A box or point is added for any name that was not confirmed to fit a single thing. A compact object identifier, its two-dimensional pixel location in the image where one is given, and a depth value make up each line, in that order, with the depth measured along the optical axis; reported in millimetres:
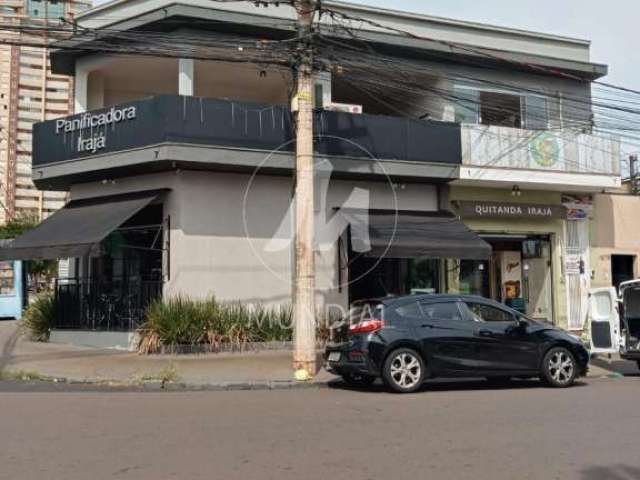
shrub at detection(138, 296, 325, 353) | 15016
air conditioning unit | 16891
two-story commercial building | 16156
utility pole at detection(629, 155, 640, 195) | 32788
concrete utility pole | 12523
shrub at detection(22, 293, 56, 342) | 18031
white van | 13703
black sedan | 10805
